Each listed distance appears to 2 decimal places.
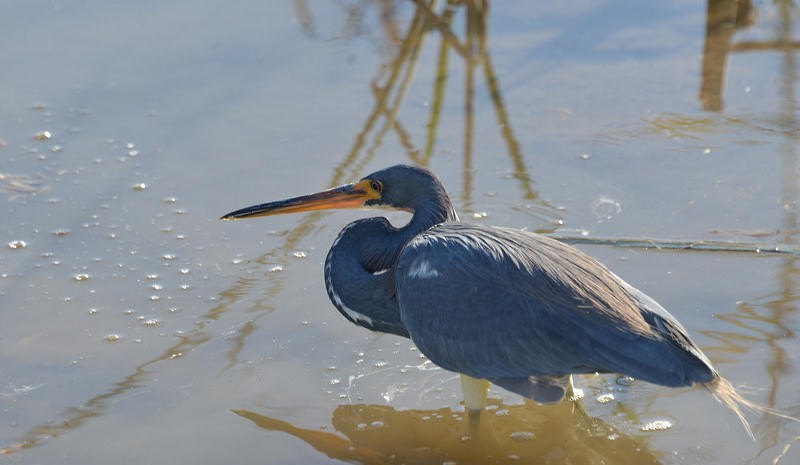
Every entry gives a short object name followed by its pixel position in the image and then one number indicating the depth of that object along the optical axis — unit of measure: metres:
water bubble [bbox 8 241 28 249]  12.27
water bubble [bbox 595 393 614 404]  10.27
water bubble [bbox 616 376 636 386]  10.45
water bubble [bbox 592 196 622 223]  12.78
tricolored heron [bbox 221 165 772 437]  9.00
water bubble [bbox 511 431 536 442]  10.00
